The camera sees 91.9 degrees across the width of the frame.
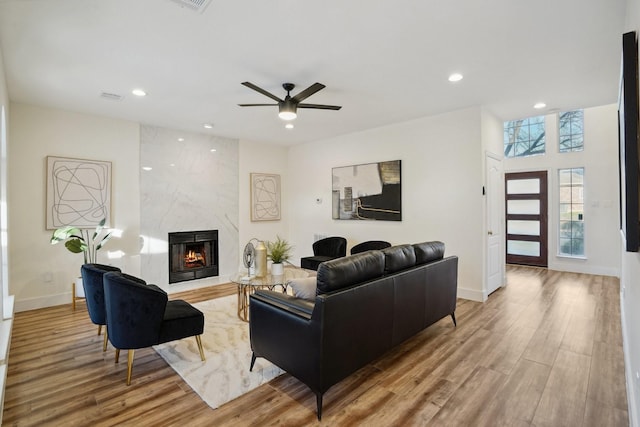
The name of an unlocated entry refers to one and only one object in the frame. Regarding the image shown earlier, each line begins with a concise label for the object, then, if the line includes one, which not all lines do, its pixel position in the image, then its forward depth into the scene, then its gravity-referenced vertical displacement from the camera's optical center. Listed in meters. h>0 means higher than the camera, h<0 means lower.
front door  6.56 -0.10
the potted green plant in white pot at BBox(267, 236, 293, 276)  3.92 -0.59
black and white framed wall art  5.29 +0.39
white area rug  2.38 -1.35
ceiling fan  3.27 +1.17
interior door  4.64 -0.15
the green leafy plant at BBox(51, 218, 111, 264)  4.07 -0.38
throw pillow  2.39 -0.60
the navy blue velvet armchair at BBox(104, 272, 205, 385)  2.42 -0.81
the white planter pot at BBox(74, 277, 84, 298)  4.14 -1.01
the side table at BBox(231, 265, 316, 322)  3.50 -0.79
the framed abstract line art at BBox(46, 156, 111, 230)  4.33 +0.30
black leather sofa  2.08 -0.79
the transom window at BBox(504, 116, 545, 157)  6.57 +1.65
